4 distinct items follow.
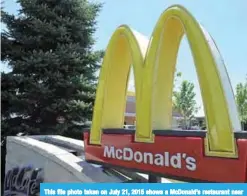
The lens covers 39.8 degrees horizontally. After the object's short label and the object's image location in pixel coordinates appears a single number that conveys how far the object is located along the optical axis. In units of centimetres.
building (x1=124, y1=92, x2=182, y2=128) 2939
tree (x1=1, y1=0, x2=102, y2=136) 1176
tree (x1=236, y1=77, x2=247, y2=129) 3308
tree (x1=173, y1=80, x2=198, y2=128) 3553
